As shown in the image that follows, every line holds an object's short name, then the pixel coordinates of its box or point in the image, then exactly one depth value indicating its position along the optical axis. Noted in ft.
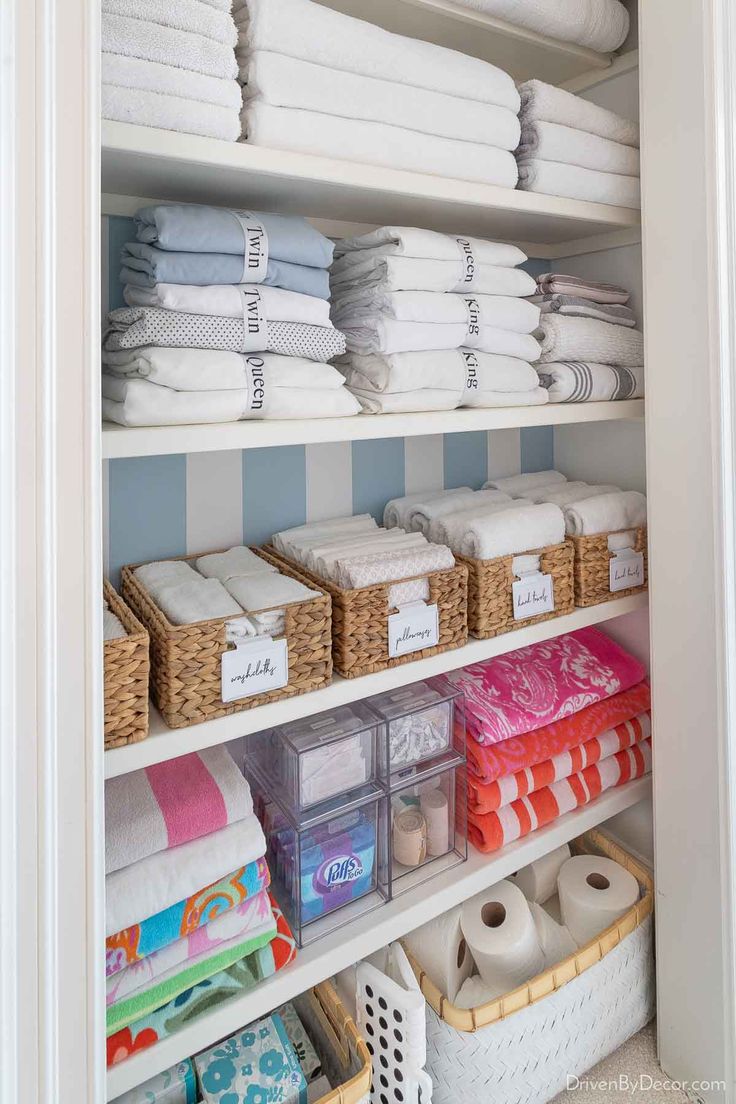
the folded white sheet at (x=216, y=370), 2.73
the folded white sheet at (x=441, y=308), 3.38
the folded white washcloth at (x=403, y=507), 4.37
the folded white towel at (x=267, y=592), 3.08
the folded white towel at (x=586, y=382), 4.06
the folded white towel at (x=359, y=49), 2.83
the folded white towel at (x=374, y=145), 2.85
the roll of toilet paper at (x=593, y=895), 4.19
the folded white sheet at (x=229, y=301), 2.80
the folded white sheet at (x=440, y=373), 3.38
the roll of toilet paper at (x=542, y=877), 4.56
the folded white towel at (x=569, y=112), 3.74
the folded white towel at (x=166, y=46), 2.50
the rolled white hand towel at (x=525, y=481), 4.81
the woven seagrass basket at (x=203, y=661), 2.79
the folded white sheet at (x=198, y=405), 2.68
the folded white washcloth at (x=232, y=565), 3.47
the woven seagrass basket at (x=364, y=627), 3.25
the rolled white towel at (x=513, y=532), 3.78
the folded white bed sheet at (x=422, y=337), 3.36
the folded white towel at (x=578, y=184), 3.75
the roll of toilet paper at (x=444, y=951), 3.78
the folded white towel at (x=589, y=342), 4.09
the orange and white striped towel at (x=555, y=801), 3.99
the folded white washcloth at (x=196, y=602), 2.94
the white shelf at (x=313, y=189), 2.63
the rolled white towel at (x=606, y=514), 4.21
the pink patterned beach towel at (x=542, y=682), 4.05
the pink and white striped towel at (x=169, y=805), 2.91
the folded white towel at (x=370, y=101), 2.84
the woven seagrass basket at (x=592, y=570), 4.14
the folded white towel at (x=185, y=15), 2.53
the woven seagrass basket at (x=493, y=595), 3.71
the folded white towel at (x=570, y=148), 3.73
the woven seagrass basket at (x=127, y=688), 2.58
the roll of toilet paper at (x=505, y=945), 3.79
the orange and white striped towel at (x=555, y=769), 3.98
